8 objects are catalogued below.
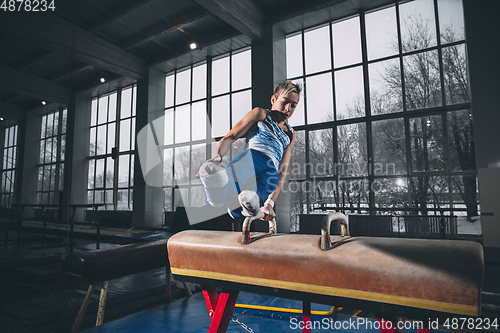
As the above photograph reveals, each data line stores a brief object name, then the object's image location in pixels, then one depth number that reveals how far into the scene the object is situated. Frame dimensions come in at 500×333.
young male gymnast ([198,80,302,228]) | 1.26
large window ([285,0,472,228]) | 5.52
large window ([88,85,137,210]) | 10.18
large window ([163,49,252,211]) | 8.09
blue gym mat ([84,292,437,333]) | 2.22
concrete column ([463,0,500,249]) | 4.81
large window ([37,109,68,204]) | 10.97
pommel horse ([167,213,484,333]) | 0.97
